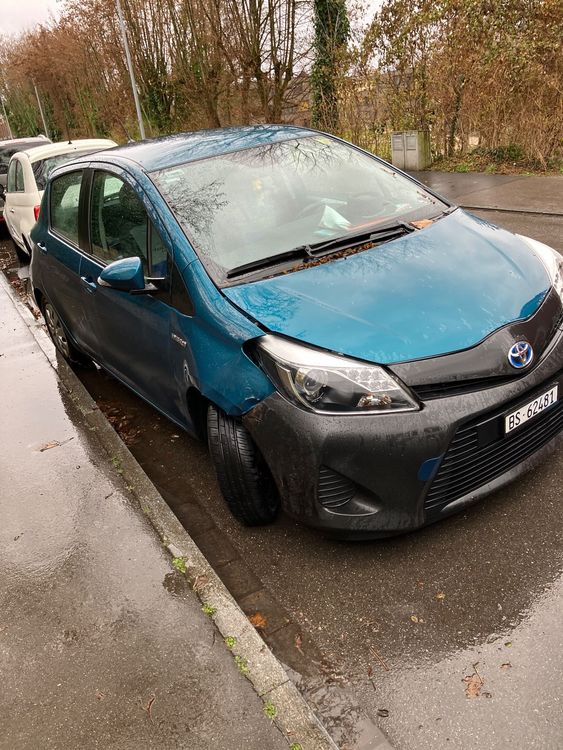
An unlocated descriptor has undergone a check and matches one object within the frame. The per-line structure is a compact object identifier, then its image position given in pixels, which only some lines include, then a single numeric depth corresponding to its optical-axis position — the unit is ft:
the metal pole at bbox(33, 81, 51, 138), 139.74
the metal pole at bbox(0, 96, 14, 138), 187.58
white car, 27.73
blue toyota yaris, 7.95
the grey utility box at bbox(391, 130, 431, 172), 42.39
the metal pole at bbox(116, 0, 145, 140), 69.87
